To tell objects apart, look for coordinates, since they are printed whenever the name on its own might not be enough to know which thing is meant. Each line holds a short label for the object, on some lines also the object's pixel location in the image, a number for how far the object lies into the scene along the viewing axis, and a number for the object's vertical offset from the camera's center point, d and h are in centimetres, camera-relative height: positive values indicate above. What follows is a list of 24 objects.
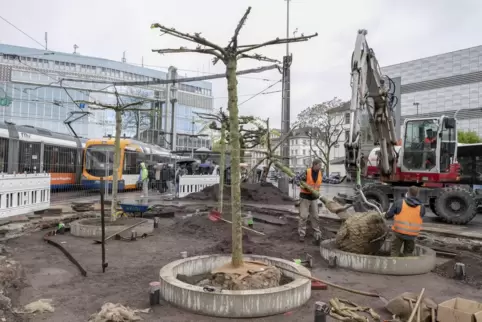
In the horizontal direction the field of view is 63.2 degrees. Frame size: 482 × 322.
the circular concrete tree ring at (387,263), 702 -177
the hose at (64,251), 659 -188
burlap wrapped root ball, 770 -136
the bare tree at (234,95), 523 +91
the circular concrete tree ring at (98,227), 979 -174
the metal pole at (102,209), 609 -79
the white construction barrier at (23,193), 1169 -119
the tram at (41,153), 1667 +25
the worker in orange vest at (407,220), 728 -99
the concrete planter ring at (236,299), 464 -166
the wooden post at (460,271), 686 -182
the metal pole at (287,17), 2438 +927
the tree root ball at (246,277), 508 -153
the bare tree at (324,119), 4322 +526
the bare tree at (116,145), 1039 +40
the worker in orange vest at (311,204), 955 -99
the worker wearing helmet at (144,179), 1892 -90
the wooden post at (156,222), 1162 -184
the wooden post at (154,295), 497 -172
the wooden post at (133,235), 959 -184
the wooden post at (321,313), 420 -159
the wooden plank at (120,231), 918 -177
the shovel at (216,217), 1117 -166
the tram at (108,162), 2130 -17
